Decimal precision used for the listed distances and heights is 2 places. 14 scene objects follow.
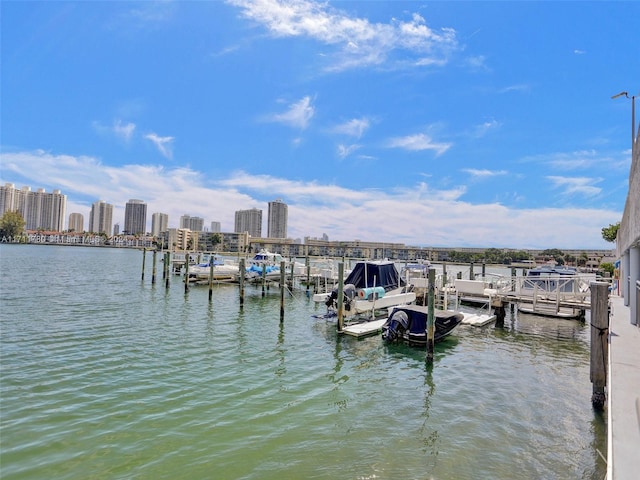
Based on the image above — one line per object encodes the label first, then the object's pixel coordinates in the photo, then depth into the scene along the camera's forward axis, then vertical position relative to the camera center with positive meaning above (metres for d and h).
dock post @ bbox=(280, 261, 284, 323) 20.92 -2.42
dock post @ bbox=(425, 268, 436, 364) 13.82 -2.39
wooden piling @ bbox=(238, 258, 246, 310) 24.04 -2.58
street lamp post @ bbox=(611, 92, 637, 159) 20.03 +8.29
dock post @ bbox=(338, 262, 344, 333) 17.64 -2.42
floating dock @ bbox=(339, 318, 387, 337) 17.31 -3.82
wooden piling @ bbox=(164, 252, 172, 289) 33.59 -2.61
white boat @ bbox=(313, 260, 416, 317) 19.93 -2.36
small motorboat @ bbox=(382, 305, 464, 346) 15.95 -3.24
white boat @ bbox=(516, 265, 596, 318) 19.28 -1.97
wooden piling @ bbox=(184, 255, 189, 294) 31.77 -3.23
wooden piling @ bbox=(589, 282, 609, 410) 8.66 -1.64
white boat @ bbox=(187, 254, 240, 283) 40.19 -3.27
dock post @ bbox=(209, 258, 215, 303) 28.05 -2.81
